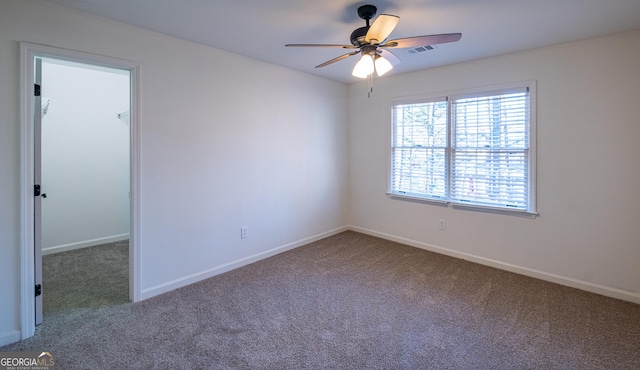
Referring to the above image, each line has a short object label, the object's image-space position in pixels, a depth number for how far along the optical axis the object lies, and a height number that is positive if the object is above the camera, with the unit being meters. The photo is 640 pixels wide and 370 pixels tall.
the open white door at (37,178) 2.33 +0.02
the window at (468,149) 3.41 +0.43
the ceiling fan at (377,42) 2.01 +1.03
